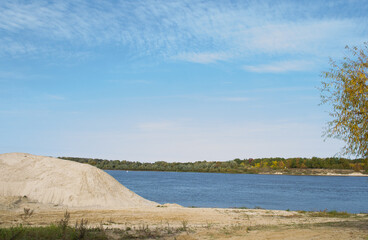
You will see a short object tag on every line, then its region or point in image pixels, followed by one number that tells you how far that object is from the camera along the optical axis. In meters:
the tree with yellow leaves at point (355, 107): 15.91
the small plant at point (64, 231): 12.47
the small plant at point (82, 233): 12.99
